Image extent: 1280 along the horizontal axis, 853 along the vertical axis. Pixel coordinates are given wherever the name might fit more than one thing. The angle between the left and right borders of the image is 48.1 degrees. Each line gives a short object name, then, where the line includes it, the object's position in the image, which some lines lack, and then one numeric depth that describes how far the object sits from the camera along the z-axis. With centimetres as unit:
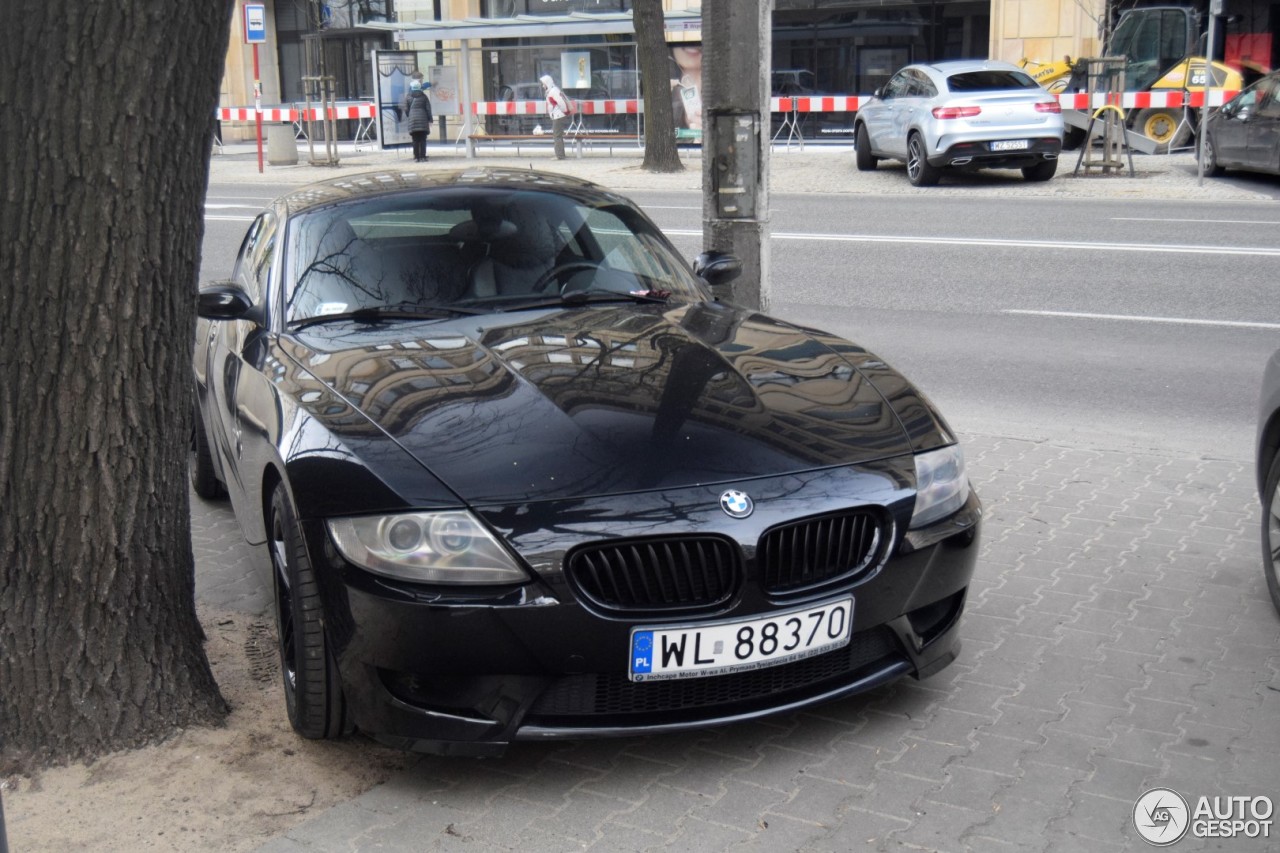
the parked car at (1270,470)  474
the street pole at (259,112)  2727
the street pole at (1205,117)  1866
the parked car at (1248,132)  1883
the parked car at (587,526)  337
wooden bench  3162
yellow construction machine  2388
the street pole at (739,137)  635
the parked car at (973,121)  1969
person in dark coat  2864
